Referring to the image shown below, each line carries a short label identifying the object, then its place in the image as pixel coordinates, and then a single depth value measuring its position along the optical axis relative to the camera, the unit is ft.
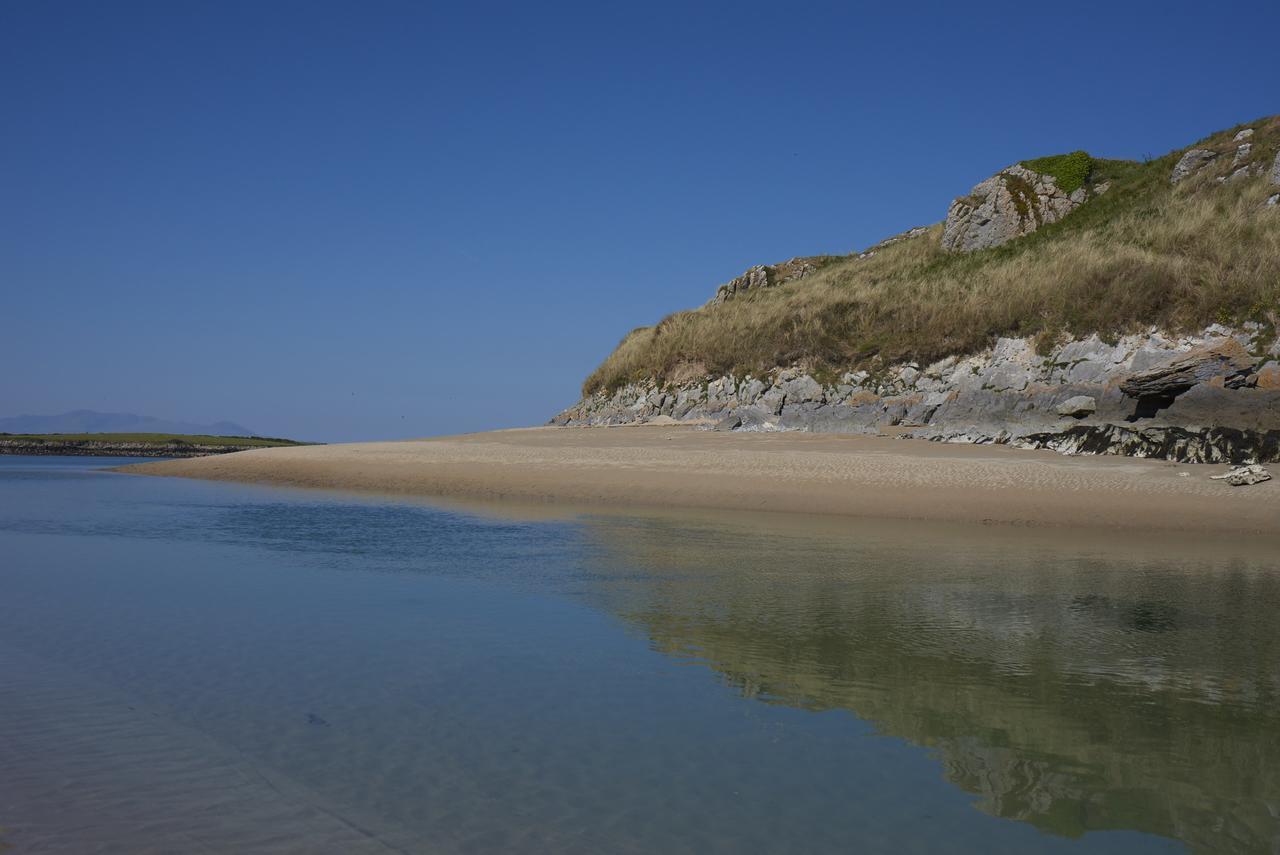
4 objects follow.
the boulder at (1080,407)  70.38
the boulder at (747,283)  146.82
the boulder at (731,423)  95.45
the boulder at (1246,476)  53.26
